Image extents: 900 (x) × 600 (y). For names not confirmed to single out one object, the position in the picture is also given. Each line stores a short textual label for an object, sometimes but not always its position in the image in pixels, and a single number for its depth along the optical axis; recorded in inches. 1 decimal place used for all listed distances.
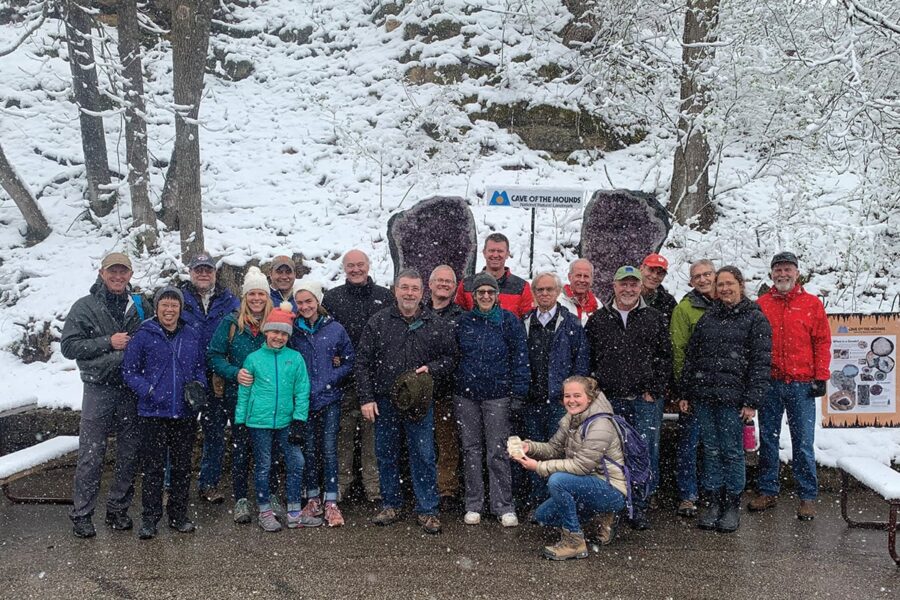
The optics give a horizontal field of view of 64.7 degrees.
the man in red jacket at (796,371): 216.7
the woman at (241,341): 211.0
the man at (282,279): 227.6
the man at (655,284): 233.1
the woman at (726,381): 203.6
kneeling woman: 182.4
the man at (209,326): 221.0
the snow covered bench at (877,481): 187.2
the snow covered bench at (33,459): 212.8
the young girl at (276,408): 201.6
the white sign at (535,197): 278.2
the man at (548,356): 209.6
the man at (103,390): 200.2
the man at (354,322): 223.8
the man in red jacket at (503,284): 228.1
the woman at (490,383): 206.5
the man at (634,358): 207.0
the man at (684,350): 219.8
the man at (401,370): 206.5
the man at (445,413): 211.8
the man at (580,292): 223.3
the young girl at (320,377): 209.8
